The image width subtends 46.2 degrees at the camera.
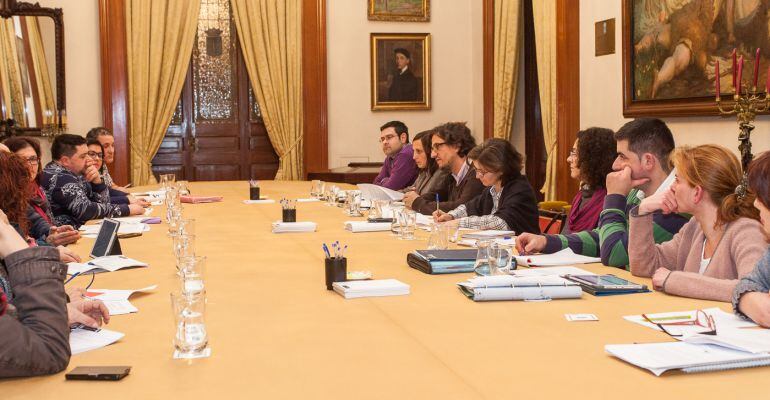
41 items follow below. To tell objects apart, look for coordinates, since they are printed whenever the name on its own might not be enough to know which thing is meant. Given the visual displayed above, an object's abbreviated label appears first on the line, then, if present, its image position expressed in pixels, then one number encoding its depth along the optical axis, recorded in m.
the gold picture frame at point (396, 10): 11.10
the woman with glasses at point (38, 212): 4.52
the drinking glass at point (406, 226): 4.59
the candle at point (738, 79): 4.40
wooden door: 11.04
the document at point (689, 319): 2.39
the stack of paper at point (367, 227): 4.95
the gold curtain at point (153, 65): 10.68
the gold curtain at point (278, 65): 10.92
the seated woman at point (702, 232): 2.87
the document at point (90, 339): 2.32
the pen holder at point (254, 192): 7.22
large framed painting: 5.89
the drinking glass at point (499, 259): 3.27
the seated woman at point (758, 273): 2.43
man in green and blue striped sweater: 3.77
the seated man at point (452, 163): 6.28
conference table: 1.93
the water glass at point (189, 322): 2.24
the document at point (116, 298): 2.80
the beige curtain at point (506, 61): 10.12
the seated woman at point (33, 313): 1.99
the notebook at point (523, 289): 2.85
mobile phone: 2.03
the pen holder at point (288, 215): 5.23
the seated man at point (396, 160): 8.24
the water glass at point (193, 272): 2.82
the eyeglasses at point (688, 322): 2.38
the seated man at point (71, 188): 5.99
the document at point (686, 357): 1.99
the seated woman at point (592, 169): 4.72
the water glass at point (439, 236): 4.00
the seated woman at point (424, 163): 7.27
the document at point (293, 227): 4.95
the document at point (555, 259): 3.60
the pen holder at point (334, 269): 3.09
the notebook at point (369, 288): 2.96
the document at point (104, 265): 3.63
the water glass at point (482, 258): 3.29
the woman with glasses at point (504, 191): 5.00
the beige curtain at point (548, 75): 8.91
